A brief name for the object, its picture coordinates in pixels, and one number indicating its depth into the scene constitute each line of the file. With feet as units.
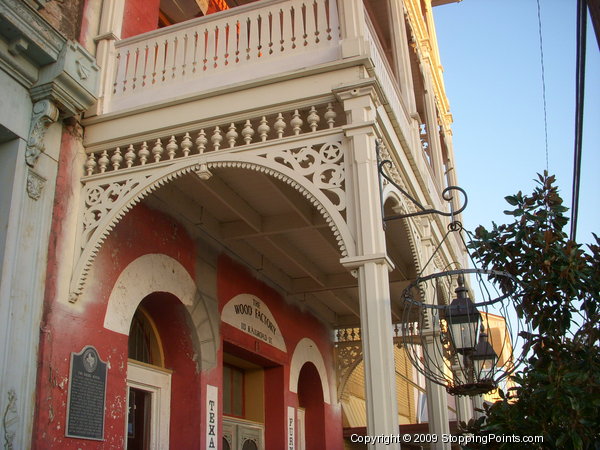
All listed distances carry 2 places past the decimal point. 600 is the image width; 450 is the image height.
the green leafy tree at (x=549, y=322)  13.96
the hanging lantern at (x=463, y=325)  15.98
